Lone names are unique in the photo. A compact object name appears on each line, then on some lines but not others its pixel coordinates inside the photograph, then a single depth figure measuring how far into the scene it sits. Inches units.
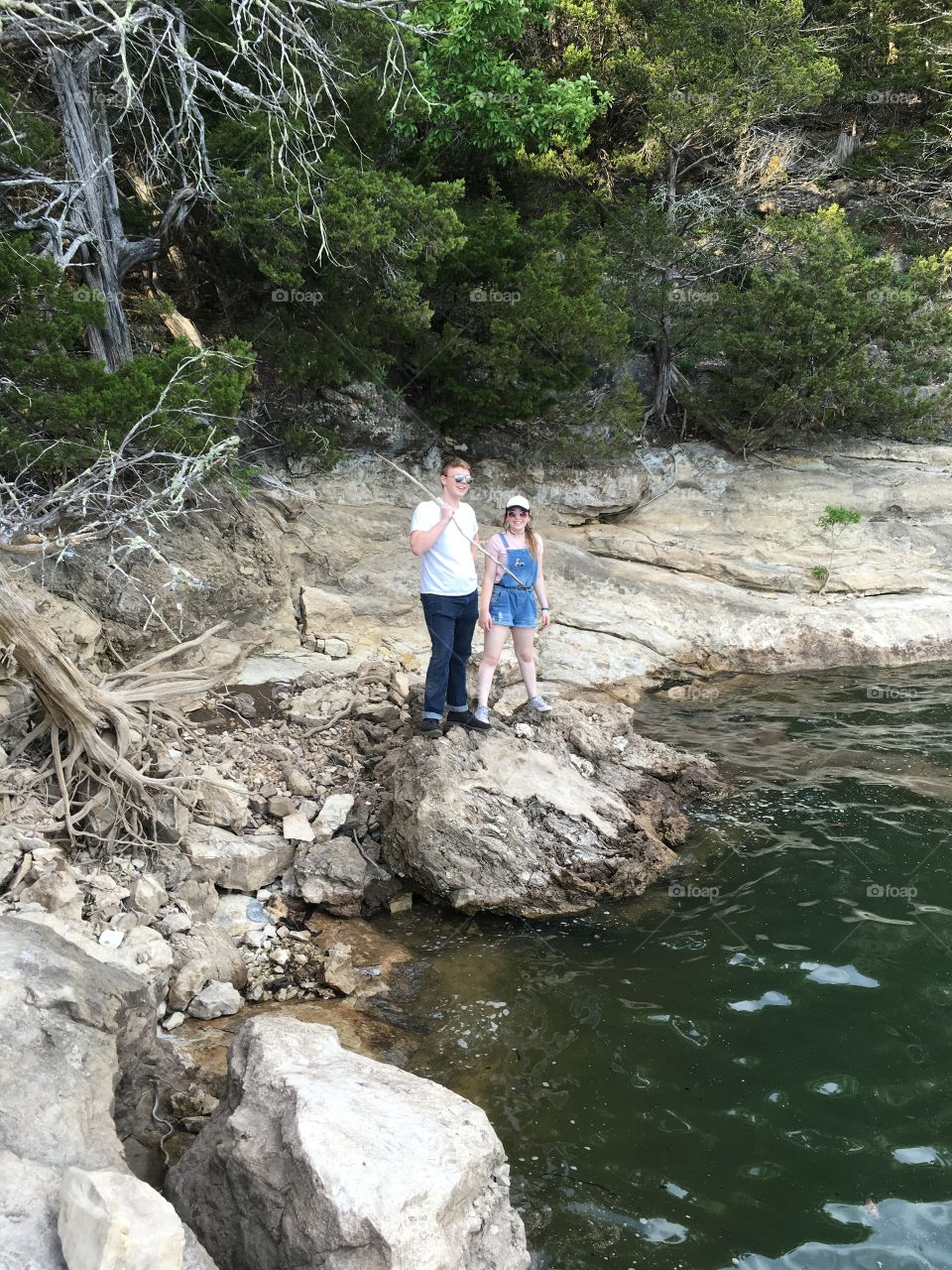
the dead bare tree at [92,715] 205.5
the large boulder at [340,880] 226.2
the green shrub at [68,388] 277.1
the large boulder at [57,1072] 99.7
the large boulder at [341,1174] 104.7
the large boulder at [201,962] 188.1
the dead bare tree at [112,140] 314.7
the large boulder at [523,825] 226.2
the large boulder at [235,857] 224.7
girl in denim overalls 255.0
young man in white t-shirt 235.3
